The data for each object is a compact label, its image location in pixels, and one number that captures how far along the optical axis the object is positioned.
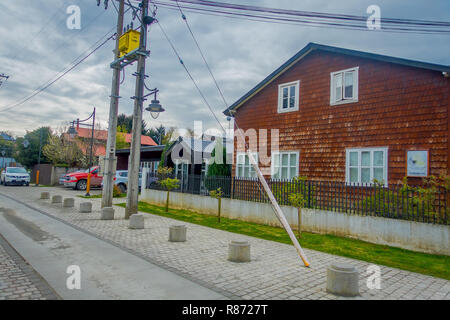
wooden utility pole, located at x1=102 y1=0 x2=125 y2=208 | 13.02
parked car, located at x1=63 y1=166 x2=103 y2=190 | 24.83
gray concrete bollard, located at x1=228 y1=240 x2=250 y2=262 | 6.41
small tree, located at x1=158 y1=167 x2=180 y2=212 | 14.79
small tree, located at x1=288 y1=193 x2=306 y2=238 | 9.21
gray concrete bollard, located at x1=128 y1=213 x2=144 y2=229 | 9.95
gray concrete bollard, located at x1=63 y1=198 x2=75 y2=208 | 14.50
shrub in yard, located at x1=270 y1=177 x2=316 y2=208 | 10.29
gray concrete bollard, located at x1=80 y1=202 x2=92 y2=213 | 13.14
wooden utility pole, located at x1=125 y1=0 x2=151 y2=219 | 11.79
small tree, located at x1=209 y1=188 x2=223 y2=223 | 11.84
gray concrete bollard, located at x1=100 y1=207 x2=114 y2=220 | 11.51
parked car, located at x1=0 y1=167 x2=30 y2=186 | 28.44
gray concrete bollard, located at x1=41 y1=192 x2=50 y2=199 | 17.88
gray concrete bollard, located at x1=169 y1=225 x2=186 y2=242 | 8.17
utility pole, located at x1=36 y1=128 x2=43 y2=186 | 31.37
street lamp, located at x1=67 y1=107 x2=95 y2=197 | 23.60
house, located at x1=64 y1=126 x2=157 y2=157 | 35.34
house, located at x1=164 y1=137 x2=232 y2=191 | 20.72
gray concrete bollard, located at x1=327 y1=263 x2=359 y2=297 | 4.59
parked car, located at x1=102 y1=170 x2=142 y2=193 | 23.22
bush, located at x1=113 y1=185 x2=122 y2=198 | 20.69
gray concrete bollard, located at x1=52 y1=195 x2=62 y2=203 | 15.91
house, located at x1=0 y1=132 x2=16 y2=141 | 68.62
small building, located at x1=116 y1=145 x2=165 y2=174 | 27.31
